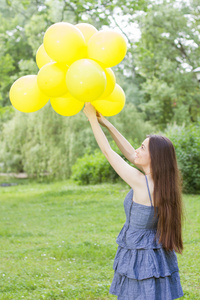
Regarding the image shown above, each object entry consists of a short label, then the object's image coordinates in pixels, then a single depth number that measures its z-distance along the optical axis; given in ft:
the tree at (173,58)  64.95
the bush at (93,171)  40.98
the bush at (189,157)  32.87
